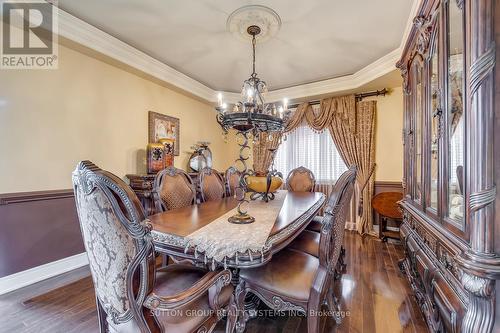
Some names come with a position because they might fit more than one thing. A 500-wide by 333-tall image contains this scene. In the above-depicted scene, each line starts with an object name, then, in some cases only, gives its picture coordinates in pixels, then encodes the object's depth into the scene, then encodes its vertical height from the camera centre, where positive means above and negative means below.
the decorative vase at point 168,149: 3.39 +0.27
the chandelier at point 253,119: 1.50 +0.42
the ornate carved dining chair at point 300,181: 3.45 -0.22
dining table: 1.08 -0.38
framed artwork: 3.46 +0.65
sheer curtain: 4.24 +0.25
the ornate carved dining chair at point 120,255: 0.77 -0.33
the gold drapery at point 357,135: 3.81 +0.58
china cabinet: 0.78 +0.00
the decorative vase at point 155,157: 3.17 +0.14
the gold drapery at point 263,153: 4.86 +0.31
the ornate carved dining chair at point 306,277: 1.18 -0.66
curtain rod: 3.73 +1.27
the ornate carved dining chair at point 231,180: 3.12 -0.19
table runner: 1.07 -0.38
